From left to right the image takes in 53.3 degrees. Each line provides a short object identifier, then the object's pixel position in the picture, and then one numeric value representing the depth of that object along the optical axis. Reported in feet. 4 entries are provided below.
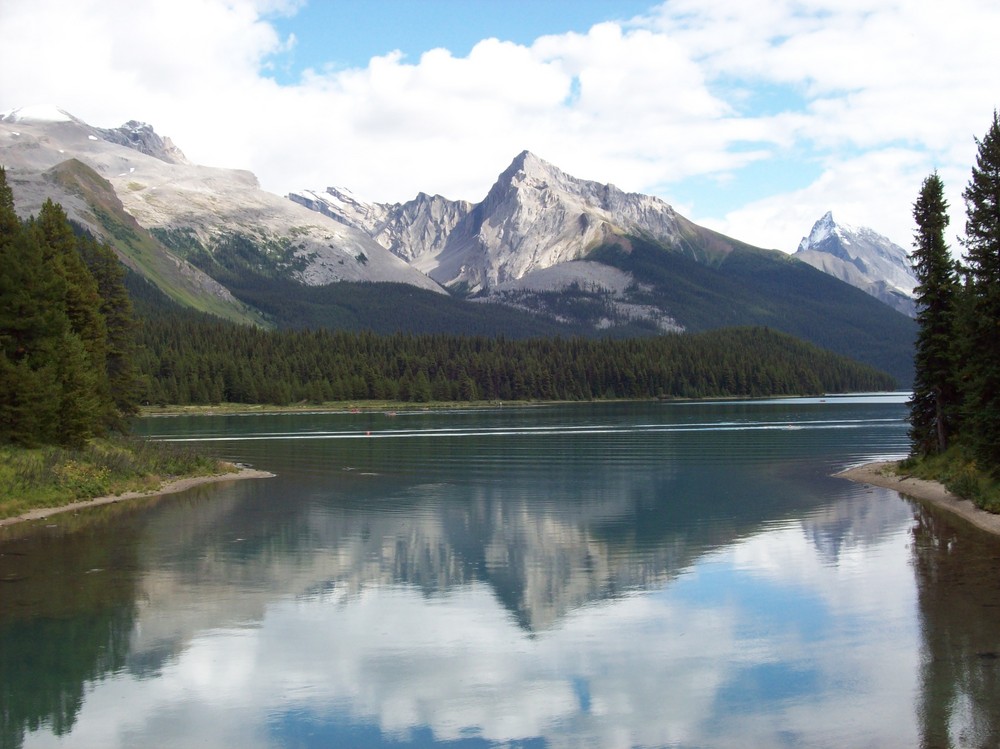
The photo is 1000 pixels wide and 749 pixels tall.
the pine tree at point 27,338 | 183.32
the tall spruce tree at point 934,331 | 208.54
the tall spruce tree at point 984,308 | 160.76
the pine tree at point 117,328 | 279.69
